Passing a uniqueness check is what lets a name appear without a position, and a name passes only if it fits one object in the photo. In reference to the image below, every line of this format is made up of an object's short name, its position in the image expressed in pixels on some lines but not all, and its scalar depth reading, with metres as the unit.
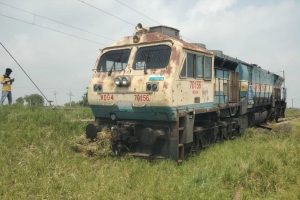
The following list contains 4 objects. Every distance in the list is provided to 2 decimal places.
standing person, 15.94
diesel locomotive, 9.27
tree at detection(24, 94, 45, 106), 60.77
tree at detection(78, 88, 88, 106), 34.79
